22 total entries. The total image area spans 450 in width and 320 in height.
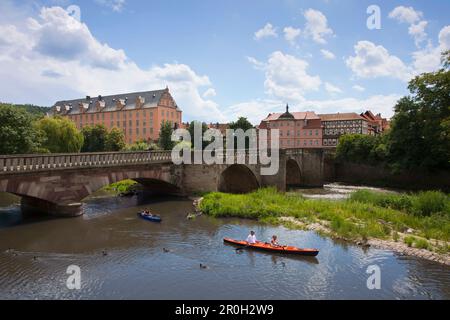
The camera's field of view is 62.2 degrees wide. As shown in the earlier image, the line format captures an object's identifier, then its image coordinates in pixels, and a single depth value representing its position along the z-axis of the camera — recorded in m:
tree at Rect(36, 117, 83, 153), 56.19
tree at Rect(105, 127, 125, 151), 74.38
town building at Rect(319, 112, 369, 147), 94.62
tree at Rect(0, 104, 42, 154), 39.97
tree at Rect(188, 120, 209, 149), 75.31
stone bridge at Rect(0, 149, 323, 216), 25.81
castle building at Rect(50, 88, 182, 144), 95.75
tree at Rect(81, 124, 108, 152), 78.00
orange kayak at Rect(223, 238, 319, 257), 21.00
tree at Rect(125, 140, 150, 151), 66.97
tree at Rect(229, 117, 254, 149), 78.06
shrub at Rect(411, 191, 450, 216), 29.57
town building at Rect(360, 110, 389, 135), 105.19
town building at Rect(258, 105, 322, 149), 94.94
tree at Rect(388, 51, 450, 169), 46.19
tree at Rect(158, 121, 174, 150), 73.88
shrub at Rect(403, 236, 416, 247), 23.05
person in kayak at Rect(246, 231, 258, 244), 22.48
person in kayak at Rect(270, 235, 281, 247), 21.92
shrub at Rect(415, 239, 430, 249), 22.54
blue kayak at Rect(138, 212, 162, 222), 29.52
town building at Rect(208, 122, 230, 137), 115.34
